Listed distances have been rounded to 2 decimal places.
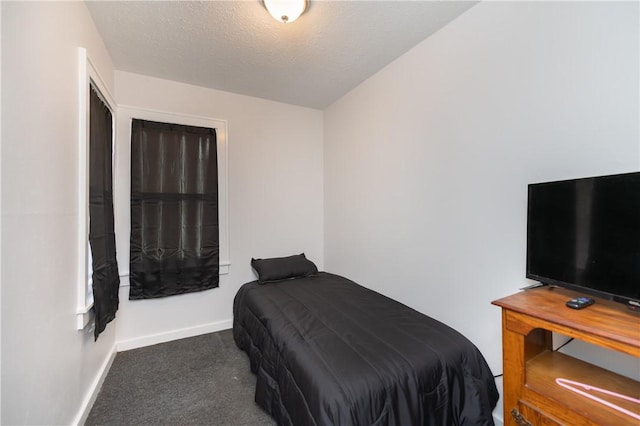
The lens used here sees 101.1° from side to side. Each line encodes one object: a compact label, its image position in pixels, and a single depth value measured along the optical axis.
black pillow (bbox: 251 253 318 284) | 2.85
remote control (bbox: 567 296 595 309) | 1.03
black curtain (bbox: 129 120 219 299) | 2.54
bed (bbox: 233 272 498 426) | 1.23
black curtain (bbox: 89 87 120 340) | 1.74
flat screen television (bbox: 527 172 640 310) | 0.96
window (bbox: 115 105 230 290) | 2.50
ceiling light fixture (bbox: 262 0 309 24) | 1.57
